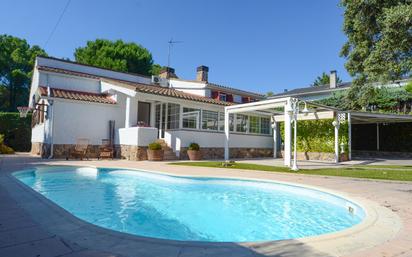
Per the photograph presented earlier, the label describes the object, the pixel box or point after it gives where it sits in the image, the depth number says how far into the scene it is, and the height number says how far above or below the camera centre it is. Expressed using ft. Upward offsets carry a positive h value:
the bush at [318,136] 61.31 +2.06
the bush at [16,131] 75.05 +2.31
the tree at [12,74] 118.62 +26.69
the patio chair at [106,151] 56.29 -1.83
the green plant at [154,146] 52.34 -0.65
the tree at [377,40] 31.96 +12.95
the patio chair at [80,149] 52.87 -1.49
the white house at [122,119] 55.31 +4.87
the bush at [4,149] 65.39 -2.08
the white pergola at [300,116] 45.38 +6.30
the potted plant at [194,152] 57.05 -1.72
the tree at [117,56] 122.01 +36.67
